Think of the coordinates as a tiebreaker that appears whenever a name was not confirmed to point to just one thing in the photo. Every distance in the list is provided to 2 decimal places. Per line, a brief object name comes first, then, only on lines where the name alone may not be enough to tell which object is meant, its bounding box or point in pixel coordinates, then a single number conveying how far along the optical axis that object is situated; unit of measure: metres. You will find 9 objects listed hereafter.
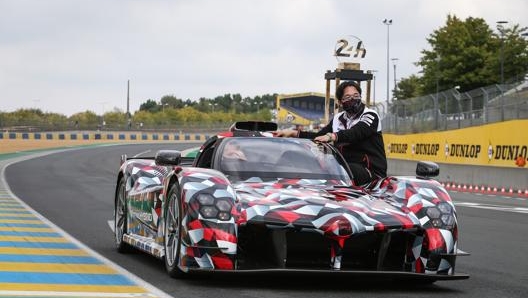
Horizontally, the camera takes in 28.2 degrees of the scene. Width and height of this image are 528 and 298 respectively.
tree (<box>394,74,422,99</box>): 115.29
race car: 7.50
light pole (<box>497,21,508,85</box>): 60.33
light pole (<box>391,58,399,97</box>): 122.96
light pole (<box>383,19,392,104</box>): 89.88
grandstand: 105.29
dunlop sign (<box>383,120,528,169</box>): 30.92
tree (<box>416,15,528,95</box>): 75.62
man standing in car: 9.79
